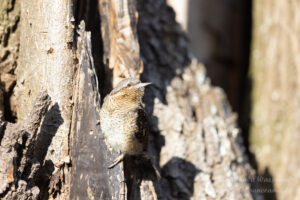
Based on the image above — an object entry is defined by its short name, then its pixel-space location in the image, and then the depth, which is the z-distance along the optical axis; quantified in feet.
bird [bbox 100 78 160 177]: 19.88
